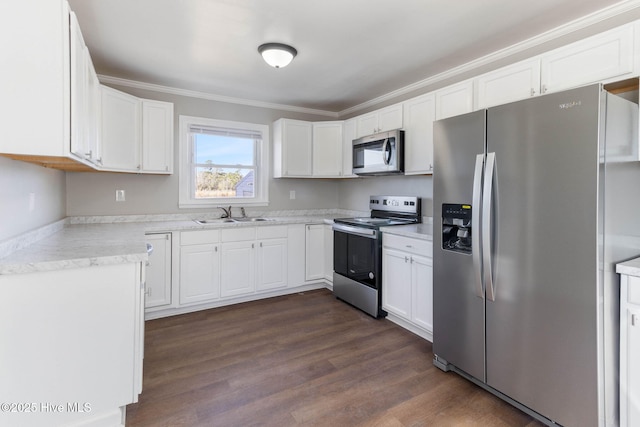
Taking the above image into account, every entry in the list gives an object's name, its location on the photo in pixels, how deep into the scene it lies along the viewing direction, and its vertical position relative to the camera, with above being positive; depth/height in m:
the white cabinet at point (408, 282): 2.63 -0.62
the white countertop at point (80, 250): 1.48 -0.21
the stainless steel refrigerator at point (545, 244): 1.52 -0.16
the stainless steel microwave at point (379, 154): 3.20 +0.63
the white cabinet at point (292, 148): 4.05 +0.82
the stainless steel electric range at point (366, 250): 3.14 -0.40
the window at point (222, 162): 3.79 +0.62
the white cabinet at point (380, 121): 3.31 +1.02
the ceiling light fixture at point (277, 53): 2.55 +1.28
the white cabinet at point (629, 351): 1.51 -0.66
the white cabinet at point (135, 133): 2.88 +0.76
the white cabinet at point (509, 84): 2.21 +0.94
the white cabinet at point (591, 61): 1.82 +0.93
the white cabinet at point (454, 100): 2.63 +0.97
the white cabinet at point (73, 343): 1.46 -0.65
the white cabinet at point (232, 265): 3.14 -0.58
